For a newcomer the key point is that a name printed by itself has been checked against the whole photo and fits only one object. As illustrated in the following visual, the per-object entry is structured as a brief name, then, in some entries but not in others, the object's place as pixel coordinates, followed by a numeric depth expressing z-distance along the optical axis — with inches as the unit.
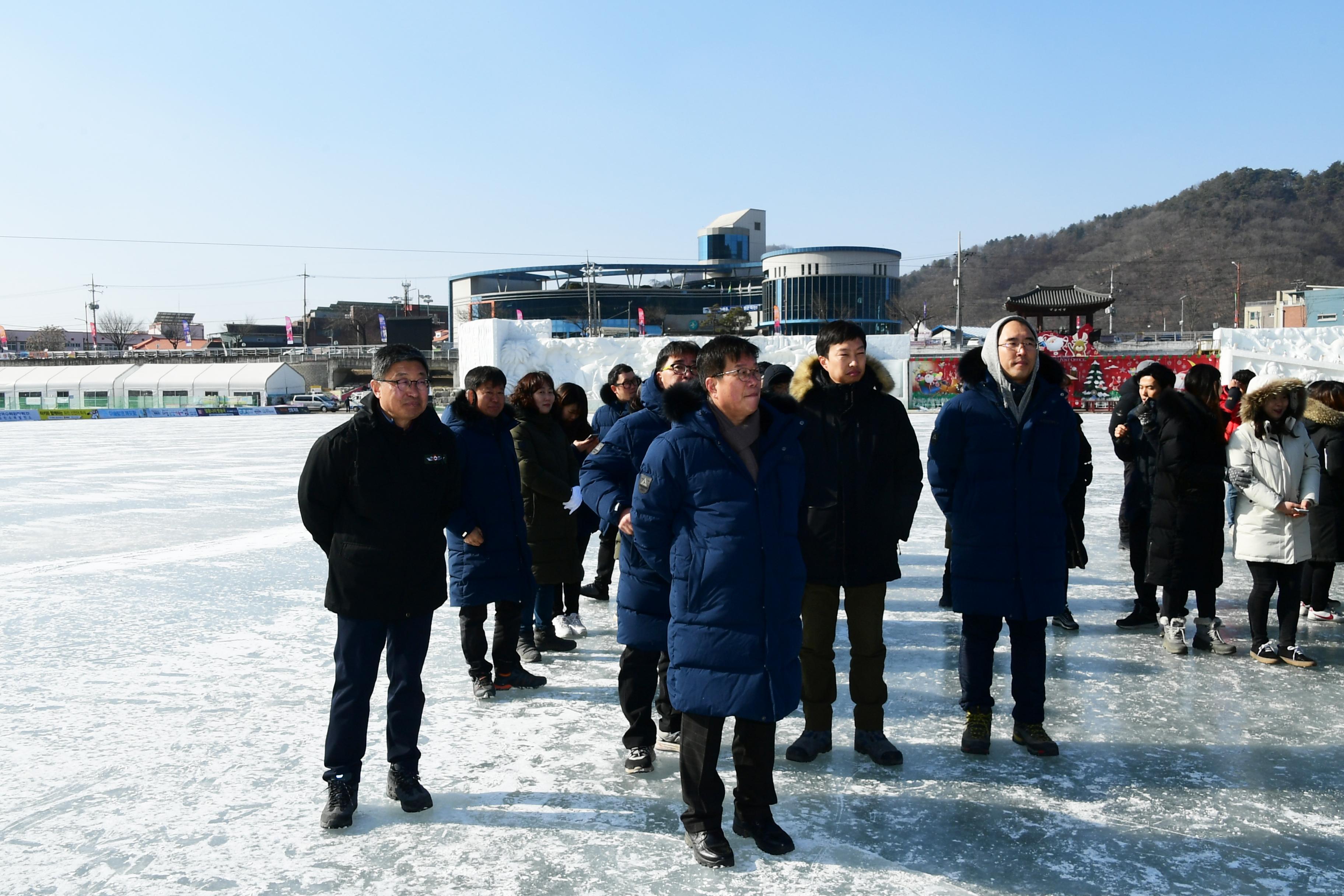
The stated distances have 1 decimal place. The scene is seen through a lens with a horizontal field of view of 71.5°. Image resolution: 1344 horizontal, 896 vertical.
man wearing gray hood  132.6
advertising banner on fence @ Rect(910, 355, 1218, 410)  1268.5
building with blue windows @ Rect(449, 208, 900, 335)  2748.5
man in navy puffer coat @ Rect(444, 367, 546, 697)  162.1
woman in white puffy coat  173.2
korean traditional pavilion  1476.4
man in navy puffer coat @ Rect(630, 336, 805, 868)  100.3
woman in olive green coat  185.6
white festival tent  1680.6
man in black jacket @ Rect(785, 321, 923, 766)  130.0
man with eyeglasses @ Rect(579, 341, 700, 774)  129.6
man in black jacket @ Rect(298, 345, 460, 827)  113.0
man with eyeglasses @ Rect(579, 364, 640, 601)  218.4
